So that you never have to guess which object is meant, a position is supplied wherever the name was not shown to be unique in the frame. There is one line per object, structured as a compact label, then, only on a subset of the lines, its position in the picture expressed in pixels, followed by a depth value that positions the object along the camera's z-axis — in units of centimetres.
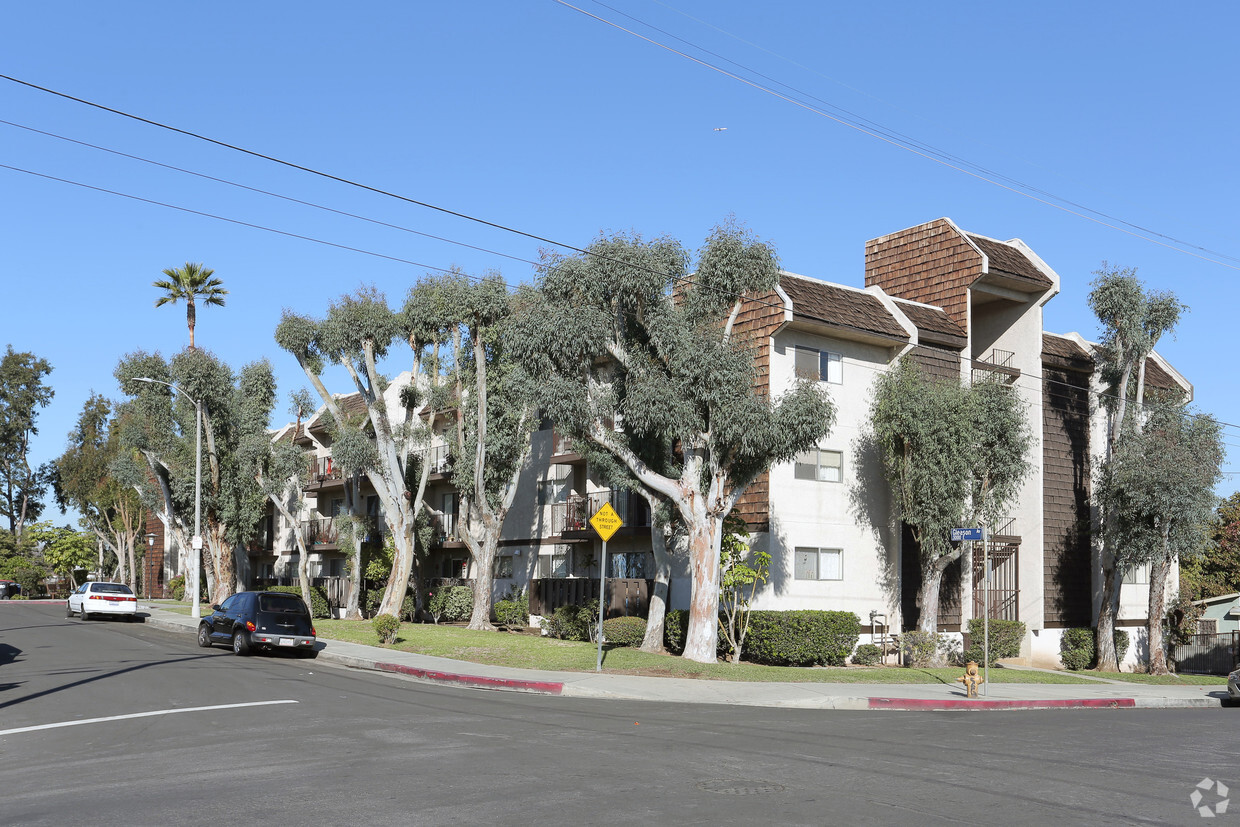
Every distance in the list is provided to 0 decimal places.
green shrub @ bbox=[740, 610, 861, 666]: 2616
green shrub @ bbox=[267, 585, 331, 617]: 4159
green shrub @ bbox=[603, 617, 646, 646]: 2775
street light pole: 3644
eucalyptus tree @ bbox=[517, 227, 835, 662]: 2275
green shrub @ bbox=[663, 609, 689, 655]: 2656
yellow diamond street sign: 2230
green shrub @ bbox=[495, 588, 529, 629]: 3531
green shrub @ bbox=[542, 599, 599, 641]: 3036
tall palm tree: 5253
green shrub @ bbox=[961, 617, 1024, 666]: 3002
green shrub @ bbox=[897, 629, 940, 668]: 2745
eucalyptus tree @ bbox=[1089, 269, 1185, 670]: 3095
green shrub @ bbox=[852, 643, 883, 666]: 2784
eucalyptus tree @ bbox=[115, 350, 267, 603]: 4450
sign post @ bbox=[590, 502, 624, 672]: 2227
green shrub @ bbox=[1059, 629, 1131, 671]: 3222
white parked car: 3716
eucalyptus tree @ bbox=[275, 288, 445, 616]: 3434
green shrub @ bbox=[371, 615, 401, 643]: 2780
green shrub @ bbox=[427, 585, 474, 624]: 3797
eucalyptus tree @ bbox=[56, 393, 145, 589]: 6494
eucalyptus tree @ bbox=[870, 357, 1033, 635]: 2752
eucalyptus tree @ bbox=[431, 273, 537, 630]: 3347
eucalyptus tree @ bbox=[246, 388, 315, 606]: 4206
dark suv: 2464
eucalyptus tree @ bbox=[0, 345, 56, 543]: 8444
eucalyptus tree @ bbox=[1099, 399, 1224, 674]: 2994
